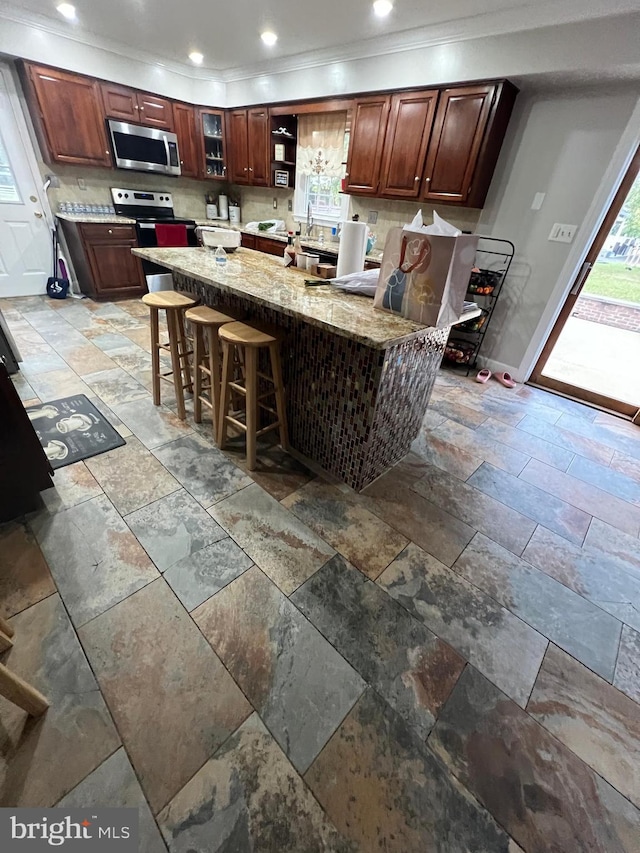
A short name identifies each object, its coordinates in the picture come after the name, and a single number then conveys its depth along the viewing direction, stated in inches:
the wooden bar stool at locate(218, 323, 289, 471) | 69.2
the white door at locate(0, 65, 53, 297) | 149.7
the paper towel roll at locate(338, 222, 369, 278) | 71.8
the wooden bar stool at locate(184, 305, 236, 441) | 78.5
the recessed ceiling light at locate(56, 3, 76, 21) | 120.0
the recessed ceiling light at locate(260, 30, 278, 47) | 126.2
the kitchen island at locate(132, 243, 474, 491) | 60.4
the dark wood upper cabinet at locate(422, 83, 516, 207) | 107.7
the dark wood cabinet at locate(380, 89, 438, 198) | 119.6
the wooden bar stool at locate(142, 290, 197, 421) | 85.1
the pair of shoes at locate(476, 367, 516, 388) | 135.4
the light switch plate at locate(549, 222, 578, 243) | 113.7
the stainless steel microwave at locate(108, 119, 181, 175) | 162.9
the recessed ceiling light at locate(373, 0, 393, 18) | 96.9
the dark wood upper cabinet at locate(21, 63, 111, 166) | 140.9
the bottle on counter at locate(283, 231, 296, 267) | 92.0
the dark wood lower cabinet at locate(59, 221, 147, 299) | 161.8
